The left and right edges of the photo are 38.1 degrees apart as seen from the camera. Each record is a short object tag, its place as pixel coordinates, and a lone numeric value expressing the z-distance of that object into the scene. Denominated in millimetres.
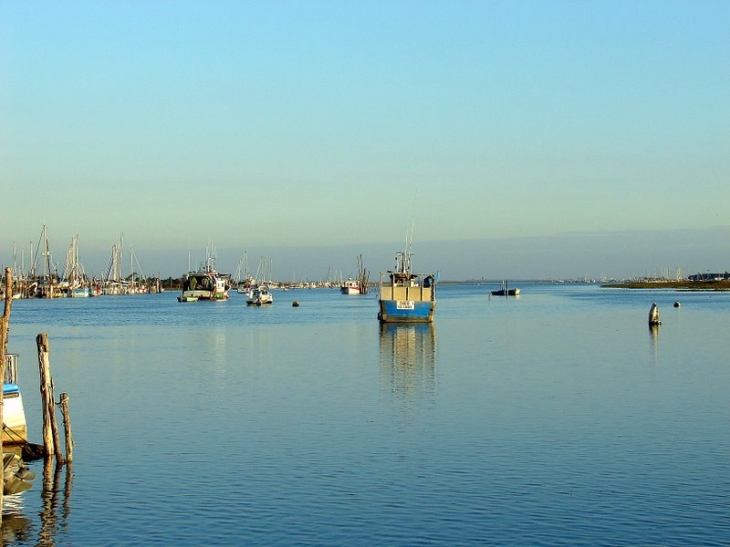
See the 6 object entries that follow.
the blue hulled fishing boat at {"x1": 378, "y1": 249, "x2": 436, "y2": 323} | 98688
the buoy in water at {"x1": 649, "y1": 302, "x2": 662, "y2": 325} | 96400
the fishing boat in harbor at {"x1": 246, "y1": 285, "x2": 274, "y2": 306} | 191000
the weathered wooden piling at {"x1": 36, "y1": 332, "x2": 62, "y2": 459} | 29547
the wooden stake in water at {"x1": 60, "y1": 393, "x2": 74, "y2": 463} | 29531
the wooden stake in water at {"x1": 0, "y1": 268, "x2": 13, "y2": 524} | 21208
